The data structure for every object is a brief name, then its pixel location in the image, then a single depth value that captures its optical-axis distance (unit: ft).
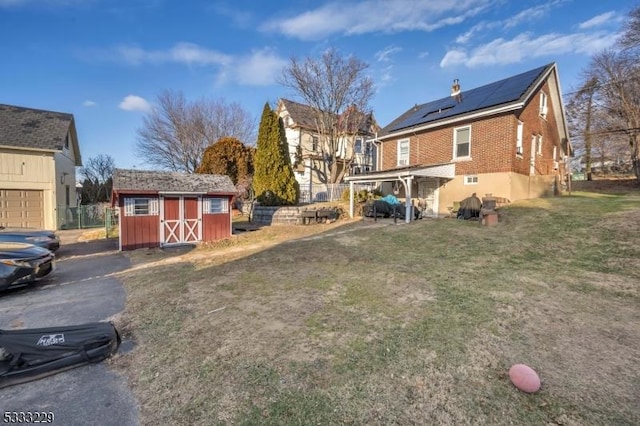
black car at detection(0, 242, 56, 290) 20.88
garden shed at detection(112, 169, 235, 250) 37.58
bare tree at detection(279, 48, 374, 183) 73.51
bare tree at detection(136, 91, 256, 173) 90.43
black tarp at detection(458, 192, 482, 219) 39.99
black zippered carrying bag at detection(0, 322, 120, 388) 10.51
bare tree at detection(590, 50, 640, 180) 67.56
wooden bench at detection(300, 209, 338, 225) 49.67
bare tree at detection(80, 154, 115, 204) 96.53
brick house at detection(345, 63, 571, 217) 42.91
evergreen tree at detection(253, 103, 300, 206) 55.47
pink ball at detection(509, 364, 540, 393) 9.05
